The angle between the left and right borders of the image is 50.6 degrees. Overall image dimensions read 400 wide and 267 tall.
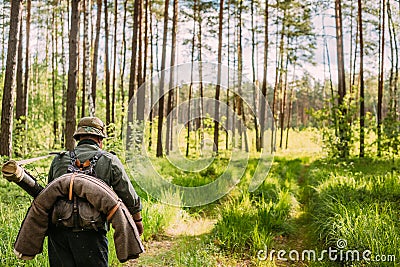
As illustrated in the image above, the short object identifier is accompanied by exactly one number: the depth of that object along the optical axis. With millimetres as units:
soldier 3543
